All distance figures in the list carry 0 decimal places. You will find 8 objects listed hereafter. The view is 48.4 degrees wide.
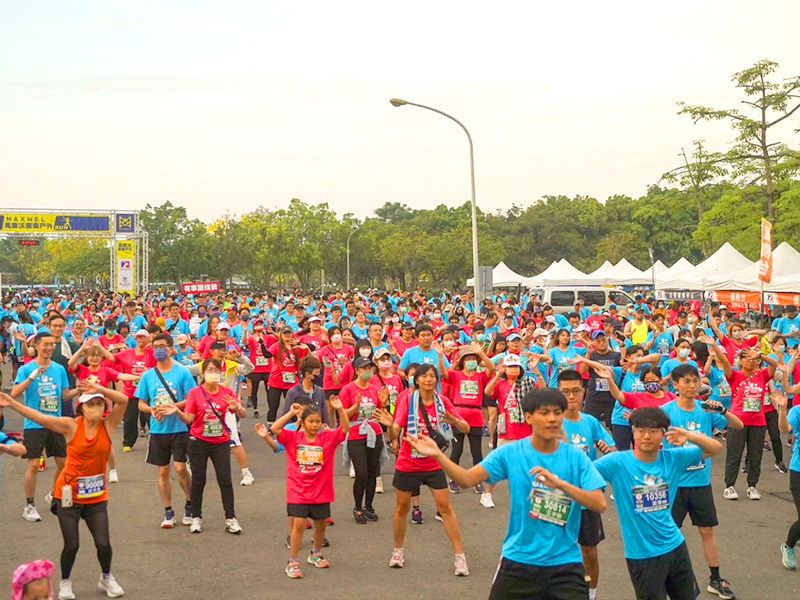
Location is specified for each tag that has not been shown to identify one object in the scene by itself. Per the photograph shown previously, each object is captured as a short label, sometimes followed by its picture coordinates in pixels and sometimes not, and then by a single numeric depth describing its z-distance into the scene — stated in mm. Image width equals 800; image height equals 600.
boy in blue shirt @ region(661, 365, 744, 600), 6637
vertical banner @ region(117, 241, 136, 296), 46281
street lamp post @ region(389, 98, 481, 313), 22484
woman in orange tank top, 6414
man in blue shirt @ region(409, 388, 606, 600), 4500
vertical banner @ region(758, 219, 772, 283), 20078
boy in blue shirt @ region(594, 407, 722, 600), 5055
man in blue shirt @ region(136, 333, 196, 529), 8492
